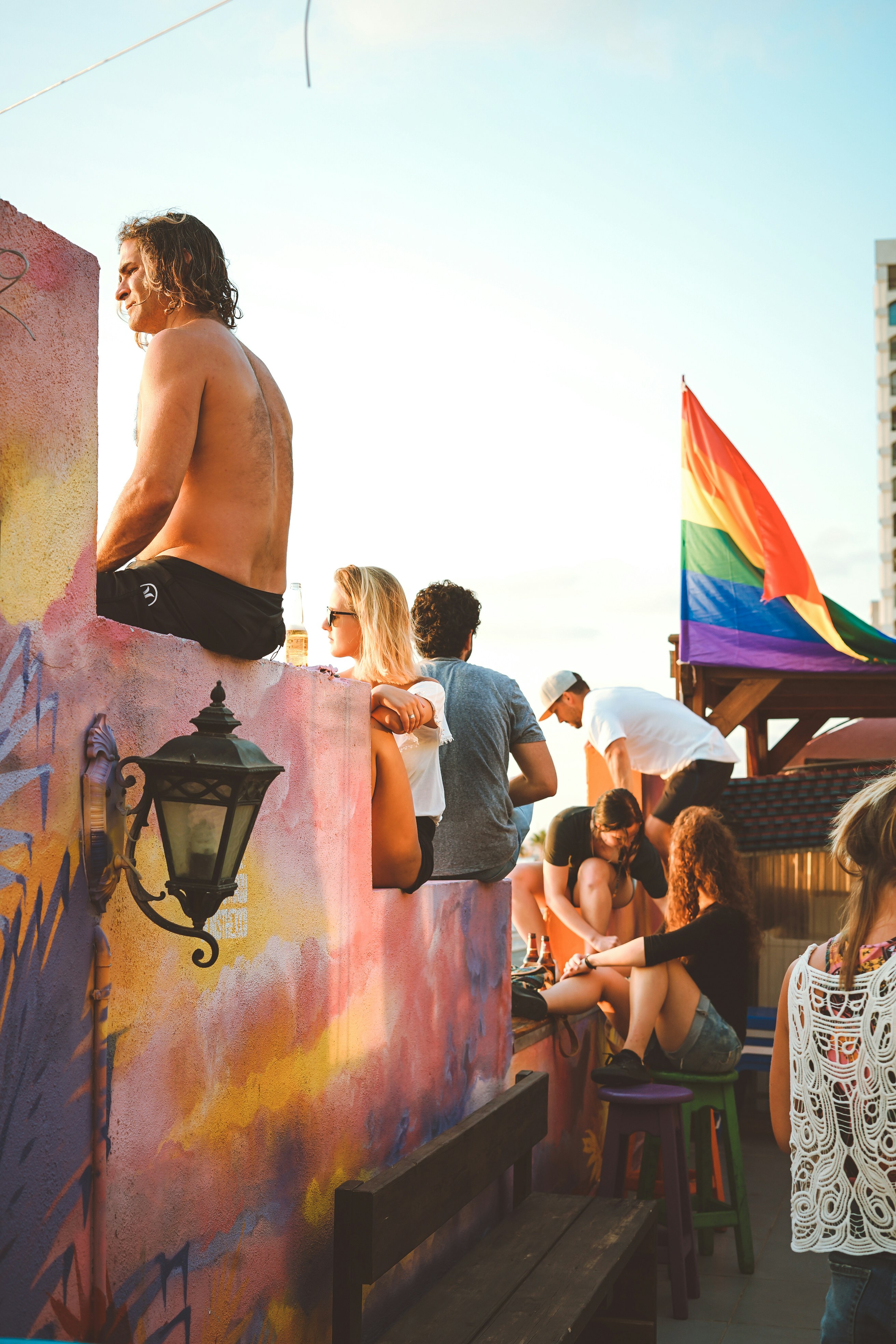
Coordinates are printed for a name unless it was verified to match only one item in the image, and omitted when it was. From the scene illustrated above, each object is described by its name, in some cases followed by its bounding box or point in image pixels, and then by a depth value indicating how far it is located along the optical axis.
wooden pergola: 8.47
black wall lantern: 1.90
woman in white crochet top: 2.35
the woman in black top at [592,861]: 6.03
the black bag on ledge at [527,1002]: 5.03
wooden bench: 2.69
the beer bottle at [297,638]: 3.12
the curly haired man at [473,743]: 4.29
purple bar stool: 4.53
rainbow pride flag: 8.18
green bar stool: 4.92
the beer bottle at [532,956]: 6.34
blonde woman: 3.24
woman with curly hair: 5.10
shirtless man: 2.35
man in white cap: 6.73
